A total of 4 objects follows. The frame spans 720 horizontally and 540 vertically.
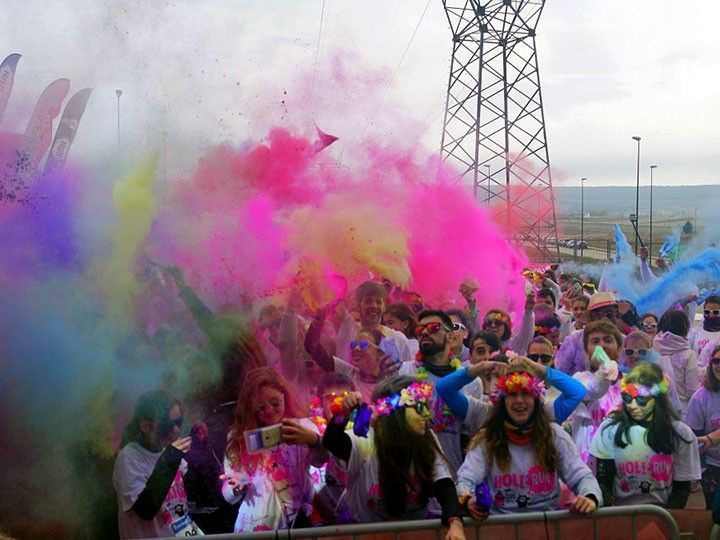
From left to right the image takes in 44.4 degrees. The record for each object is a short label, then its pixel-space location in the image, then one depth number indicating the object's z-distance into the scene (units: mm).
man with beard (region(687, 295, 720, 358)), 7797
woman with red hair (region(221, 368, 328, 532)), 4254
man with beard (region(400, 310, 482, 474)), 4895
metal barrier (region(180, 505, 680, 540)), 3967
